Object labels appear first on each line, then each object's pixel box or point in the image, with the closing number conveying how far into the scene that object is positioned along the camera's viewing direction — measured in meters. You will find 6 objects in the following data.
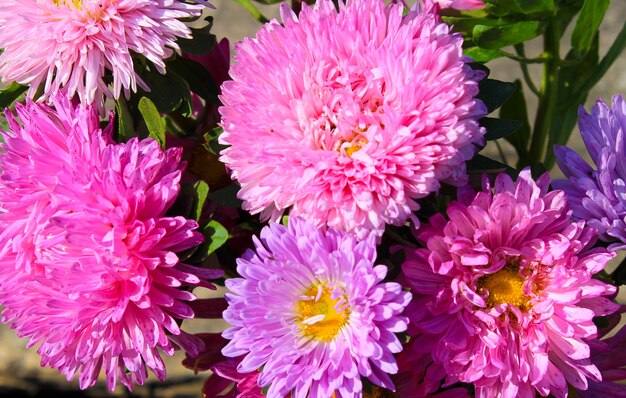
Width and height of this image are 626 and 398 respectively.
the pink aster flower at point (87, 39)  0.53
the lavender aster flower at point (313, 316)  0.47
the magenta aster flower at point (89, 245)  0.50
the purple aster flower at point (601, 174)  0.51
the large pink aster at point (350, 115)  0.47
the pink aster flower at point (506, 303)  0.50
